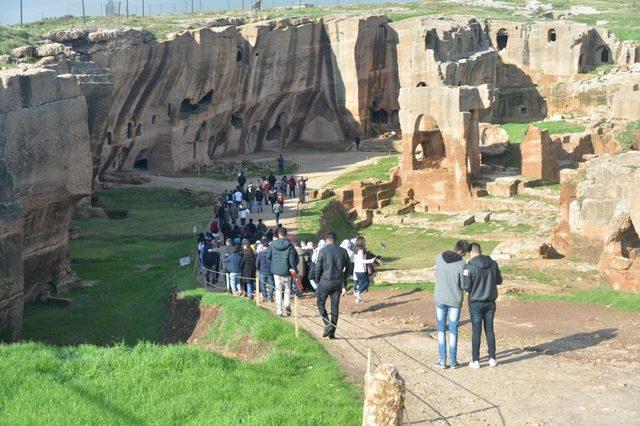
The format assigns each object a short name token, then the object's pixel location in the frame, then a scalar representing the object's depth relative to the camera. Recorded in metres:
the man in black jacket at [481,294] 15.95
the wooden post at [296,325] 17.59
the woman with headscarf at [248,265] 24.88
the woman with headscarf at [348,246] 25.26
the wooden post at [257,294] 21.41
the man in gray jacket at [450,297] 16.05
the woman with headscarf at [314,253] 24.62
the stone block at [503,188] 44.47
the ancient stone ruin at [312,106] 26.44
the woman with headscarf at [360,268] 23.64
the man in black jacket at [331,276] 18.11
